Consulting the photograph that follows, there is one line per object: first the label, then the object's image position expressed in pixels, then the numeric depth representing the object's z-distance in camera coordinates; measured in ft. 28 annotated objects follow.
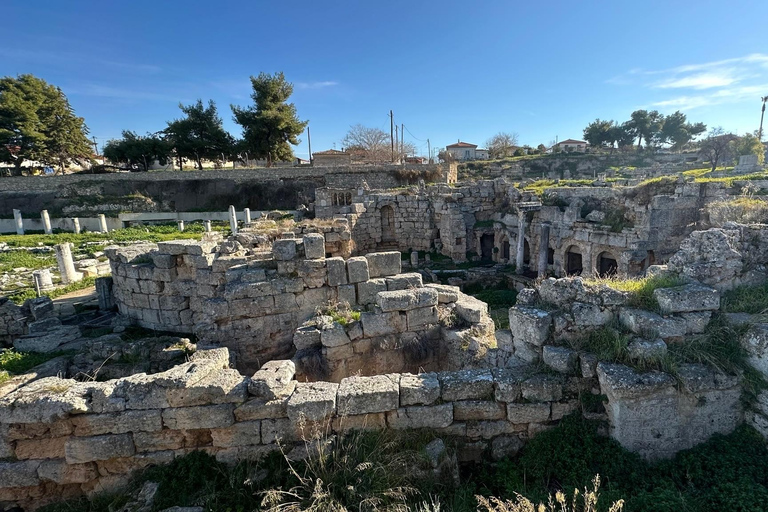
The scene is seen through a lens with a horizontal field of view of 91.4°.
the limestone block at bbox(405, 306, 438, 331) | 21.87
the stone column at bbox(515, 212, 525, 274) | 60.59
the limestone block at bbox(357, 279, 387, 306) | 24.81
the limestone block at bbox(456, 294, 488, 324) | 21.95
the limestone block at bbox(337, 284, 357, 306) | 25.66
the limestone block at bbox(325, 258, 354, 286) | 25.32
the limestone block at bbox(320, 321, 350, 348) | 20.94
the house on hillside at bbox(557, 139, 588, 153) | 189.72
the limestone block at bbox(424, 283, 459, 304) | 23.63
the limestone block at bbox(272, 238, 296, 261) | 25.16
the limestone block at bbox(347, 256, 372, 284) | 25.68
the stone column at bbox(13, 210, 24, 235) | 96.99
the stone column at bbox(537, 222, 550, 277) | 58.03
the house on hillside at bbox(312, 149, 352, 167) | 144.56
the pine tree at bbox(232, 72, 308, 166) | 130.11
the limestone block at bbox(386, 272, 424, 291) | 24.23
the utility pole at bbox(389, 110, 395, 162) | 150.16
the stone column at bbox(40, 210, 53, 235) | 96.48
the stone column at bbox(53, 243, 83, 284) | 53.11
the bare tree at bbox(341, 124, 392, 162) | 167.94
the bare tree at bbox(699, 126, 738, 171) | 113.39
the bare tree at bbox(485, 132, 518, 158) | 198.29
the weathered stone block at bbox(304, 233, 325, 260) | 25.00
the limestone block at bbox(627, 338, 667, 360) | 13.08
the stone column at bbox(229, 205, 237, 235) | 82.36
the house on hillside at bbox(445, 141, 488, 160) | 221.97
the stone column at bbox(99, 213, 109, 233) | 96.78
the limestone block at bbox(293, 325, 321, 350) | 21.29
